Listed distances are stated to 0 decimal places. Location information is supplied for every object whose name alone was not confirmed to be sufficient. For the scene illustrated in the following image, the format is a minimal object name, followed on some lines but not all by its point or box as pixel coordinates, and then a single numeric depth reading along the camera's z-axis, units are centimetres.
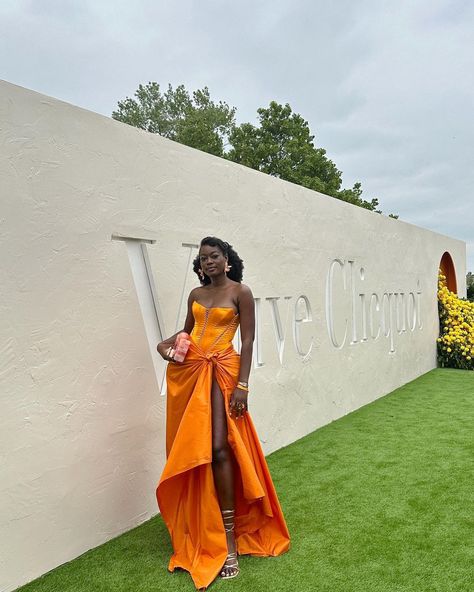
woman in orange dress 248
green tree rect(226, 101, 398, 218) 2311
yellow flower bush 910
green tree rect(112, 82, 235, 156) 2787
